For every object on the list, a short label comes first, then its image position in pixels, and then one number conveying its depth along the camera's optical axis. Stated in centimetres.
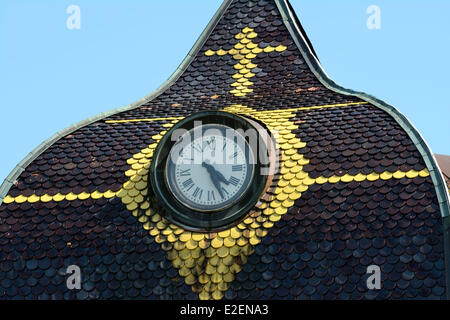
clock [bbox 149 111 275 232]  3406
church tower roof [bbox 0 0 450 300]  3253
